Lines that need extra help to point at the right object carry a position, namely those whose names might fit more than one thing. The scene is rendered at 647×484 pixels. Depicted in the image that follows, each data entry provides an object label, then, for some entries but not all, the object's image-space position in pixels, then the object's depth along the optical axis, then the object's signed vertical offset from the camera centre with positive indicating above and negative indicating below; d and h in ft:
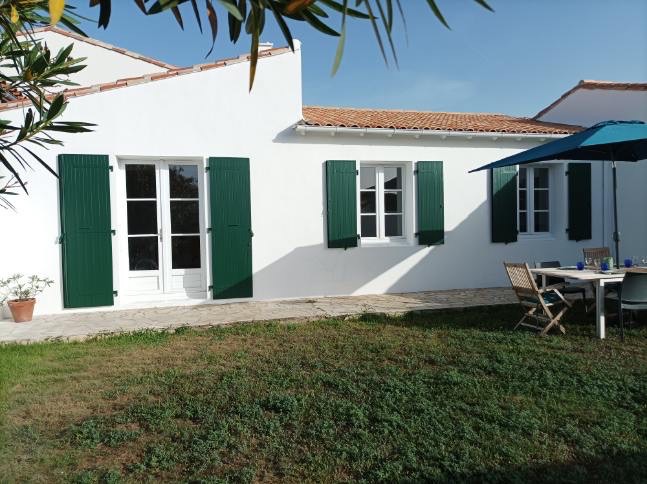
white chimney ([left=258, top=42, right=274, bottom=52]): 25.02 +10.55
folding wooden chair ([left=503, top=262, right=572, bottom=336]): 17.16 -2.53
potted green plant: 19.98 -2.29
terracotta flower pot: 19.92 -2.91
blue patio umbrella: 16.74 +3.43
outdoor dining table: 16.70 -1.74
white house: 21.39 +1.89
